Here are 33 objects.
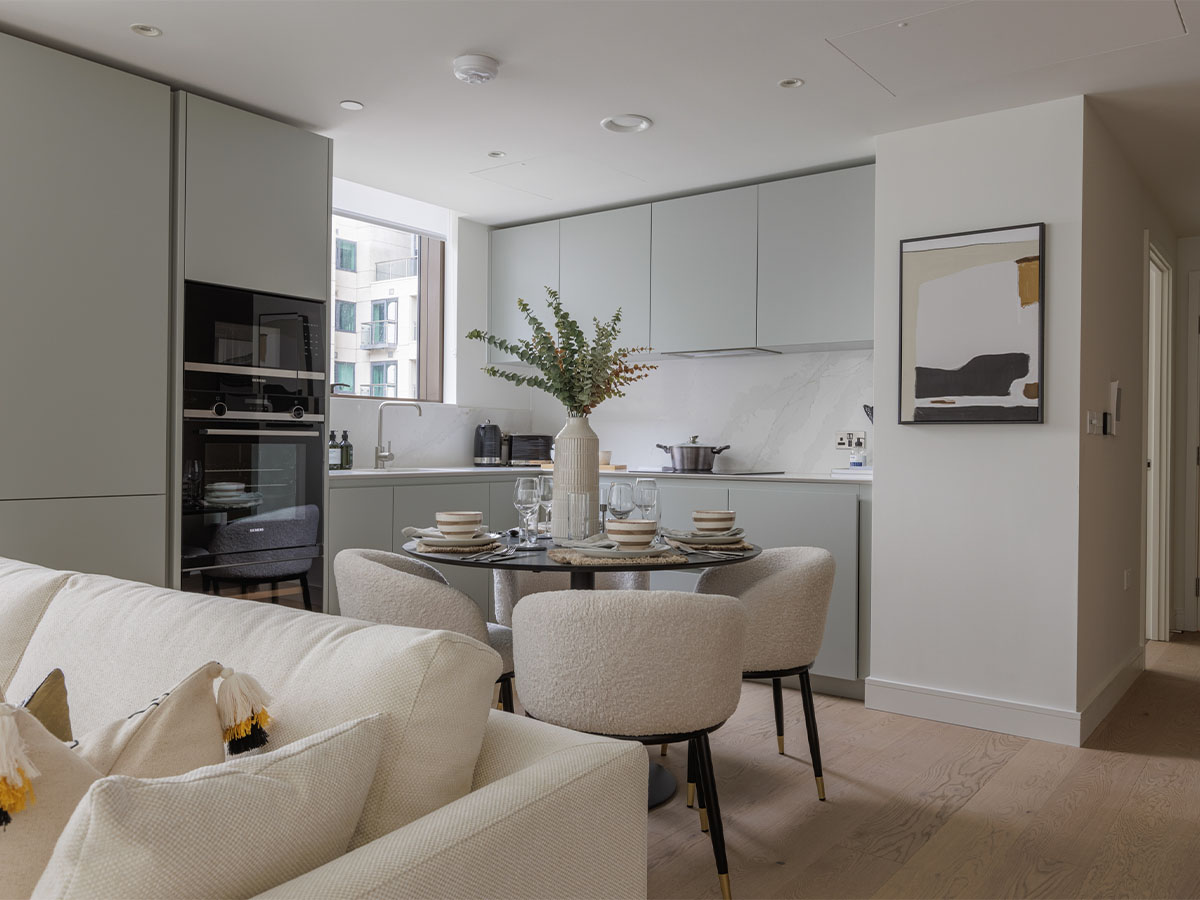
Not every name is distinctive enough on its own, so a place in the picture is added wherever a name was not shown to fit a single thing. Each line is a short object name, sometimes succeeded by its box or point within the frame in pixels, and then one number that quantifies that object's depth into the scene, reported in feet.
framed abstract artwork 11.07
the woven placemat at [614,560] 7.54
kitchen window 15.93
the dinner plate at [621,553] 7.72
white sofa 3.09
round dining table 7.45
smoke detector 9.84
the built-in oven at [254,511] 10.94
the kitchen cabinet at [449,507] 13.87
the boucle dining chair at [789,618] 8.59
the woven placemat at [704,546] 8.48
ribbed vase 9.23
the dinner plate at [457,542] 8.14
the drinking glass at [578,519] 8.79
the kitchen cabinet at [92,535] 9.30
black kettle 17.37
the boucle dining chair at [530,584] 10.62
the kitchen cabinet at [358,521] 12.93
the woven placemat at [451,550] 8.09
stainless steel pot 15.26
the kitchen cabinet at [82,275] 9.29
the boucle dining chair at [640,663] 6.84
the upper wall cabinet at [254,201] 10.87
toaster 17.63
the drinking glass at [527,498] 8.90
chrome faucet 15.62
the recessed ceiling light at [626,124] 11.65
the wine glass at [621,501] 8.78
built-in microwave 10.91
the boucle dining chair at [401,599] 8.08
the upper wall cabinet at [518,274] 16.84
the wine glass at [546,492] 9.01
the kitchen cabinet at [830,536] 12.68
